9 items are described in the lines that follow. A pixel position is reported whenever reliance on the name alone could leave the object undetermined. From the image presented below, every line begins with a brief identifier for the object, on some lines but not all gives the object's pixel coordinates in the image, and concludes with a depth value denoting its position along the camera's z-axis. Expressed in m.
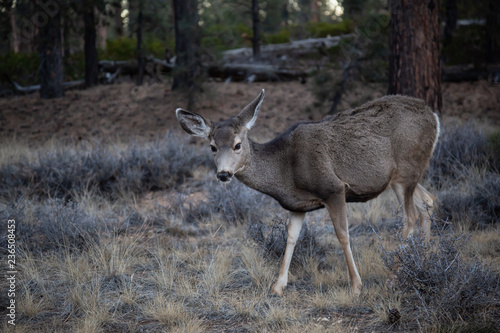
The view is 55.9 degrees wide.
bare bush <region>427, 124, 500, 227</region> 6.84
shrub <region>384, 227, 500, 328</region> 3.94
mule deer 4.89
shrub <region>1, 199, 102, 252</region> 6.18
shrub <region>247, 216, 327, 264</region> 5.73
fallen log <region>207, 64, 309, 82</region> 19.02
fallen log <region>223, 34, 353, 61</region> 23.36
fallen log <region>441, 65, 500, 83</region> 16.05
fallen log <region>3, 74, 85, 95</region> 21.30
